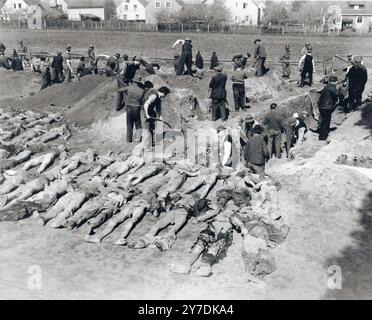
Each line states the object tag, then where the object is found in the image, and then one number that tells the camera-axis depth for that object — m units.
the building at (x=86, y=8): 60.72
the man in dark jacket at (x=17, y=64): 22.64
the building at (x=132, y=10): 59.12
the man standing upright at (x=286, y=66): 20.52
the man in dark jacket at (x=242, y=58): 17.87
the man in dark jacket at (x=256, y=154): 11.37
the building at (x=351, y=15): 54.07
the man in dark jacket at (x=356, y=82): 15.60
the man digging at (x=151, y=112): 13.52
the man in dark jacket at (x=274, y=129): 12.88
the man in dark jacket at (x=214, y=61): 19.92
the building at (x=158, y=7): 56.41
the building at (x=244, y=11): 55.66
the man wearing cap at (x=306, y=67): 17.79
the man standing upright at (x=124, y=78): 15.25
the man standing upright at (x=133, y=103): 13.55
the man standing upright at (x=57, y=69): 19.67
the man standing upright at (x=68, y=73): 20.10
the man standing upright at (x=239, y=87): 15.32
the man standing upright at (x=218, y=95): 14.15
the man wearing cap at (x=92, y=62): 21.41
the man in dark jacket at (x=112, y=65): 18.68
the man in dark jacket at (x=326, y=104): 13.77
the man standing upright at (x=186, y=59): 17.30
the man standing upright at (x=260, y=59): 18.16
